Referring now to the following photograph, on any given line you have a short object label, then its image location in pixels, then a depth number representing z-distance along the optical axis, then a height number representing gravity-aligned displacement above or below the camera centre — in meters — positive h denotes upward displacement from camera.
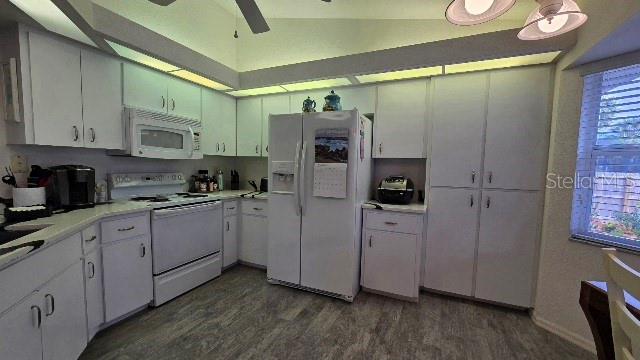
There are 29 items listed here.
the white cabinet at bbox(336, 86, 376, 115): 2.81 +0.78
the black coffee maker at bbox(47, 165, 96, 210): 1.92 -0.20
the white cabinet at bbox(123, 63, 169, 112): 2.32 +0.72
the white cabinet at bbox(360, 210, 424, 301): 2.42 -0.82
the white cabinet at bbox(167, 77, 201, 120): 2.71 +0.72
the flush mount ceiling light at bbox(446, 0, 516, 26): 1.17 +0.76
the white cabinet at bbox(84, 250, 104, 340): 1.70 -0.90
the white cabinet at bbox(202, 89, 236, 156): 3.12 +0.53
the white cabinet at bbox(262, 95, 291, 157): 3.26 +0.75
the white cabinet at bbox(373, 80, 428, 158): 2.62 +0.51
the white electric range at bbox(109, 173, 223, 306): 2.26 -0.65
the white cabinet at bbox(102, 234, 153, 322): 1.91 -0.90
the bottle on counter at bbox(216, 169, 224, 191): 3.57 -0.21
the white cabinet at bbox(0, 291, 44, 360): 1.02 -0.73
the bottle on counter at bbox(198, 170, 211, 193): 3.29 -0.22
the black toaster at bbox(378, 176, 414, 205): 2.62 -0.23
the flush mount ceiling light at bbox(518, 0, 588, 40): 1.29 +0.81
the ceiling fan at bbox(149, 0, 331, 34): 1.31 +0.84
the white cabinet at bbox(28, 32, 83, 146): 1.76 +0.51
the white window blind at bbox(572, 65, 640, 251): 1.72 +0.08
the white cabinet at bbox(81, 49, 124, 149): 2.04 +0.51
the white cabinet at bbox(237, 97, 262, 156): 3.43 +0.53
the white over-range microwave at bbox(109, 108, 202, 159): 2.32 +0.28
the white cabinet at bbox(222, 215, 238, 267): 3.01 -0.93
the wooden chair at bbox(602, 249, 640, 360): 0.68 -0.39
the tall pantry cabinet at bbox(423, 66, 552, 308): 2.23 -0.11
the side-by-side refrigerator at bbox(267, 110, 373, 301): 2.39 -0.31
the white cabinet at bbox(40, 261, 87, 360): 1.28 -0.86
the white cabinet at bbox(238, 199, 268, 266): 3.08 -0.83
